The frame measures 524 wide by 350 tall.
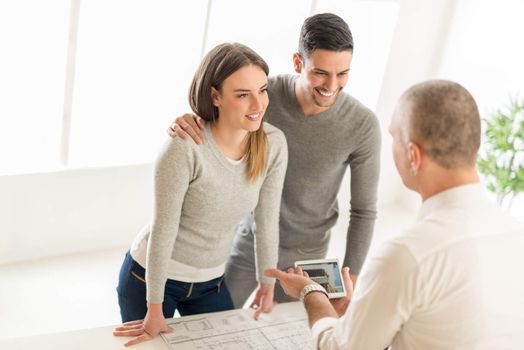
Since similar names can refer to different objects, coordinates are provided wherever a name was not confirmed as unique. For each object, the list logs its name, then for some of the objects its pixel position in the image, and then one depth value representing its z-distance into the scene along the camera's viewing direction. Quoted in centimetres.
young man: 228
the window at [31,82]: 346
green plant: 412
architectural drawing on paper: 198
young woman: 201
